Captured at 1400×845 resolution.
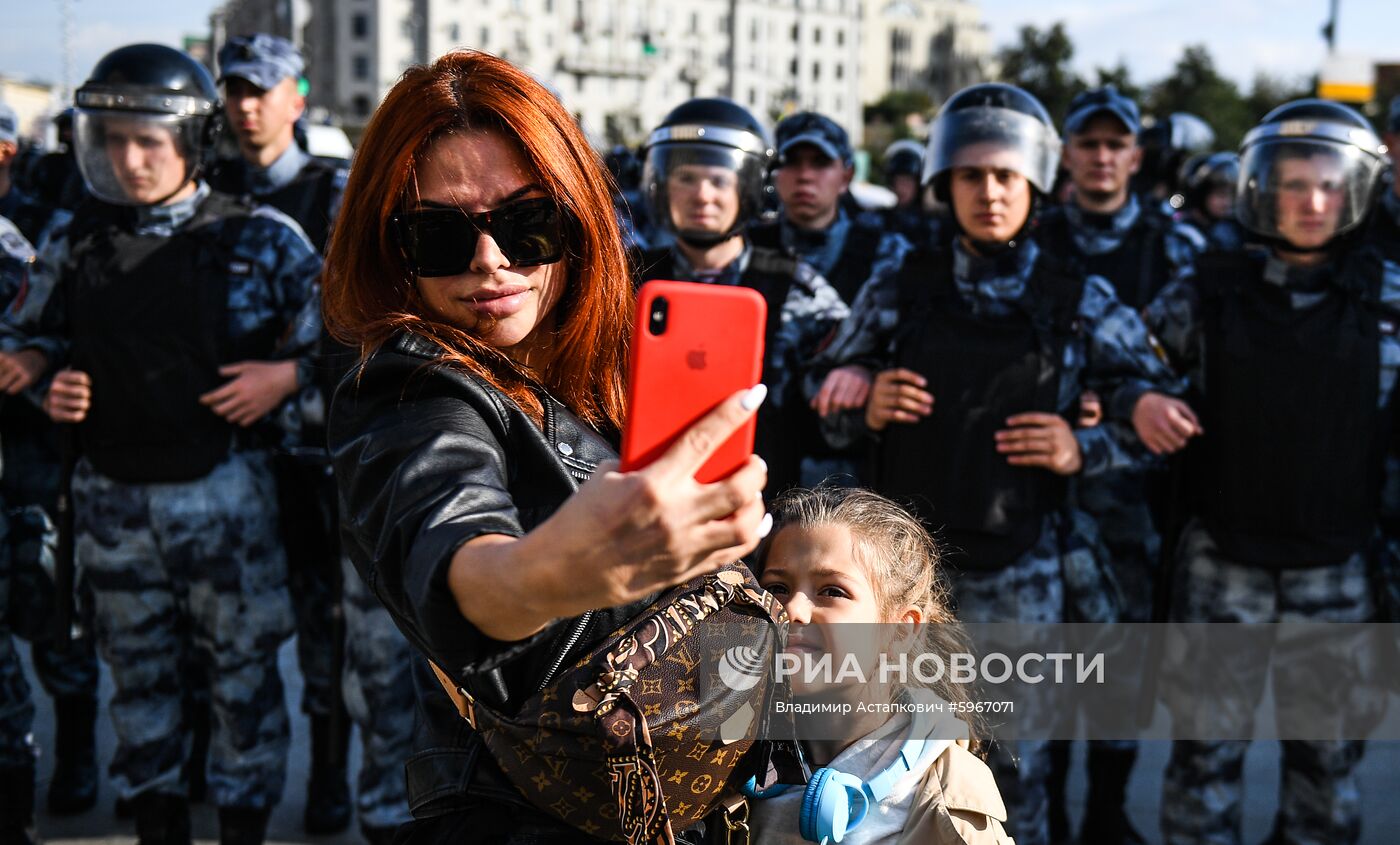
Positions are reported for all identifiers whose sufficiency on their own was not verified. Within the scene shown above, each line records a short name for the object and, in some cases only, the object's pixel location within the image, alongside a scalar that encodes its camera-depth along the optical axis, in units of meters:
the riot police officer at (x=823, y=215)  5.33
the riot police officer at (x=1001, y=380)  3.65
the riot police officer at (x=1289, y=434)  3.74
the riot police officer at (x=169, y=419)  3.91
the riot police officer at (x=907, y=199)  7.99
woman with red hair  1.14
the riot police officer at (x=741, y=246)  4.25
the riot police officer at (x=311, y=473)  4.04
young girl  1.96
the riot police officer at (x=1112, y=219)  5.91
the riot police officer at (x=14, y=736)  4.09
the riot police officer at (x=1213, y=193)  9.05
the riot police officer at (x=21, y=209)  7.04
